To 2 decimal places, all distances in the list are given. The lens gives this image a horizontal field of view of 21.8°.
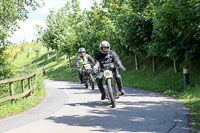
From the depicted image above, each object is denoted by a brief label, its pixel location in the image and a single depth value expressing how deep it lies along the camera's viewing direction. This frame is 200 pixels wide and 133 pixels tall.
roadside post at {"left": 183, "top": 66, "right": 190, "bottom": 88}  22.80
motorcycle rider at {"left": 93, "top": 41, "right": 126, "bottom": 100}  16.16
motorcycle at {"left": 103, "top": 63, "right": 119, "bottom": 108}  15.35
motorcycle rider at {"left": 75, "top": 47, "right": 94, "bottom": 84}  26.34
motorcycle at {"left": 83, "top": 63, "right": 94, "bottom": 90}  26.34
